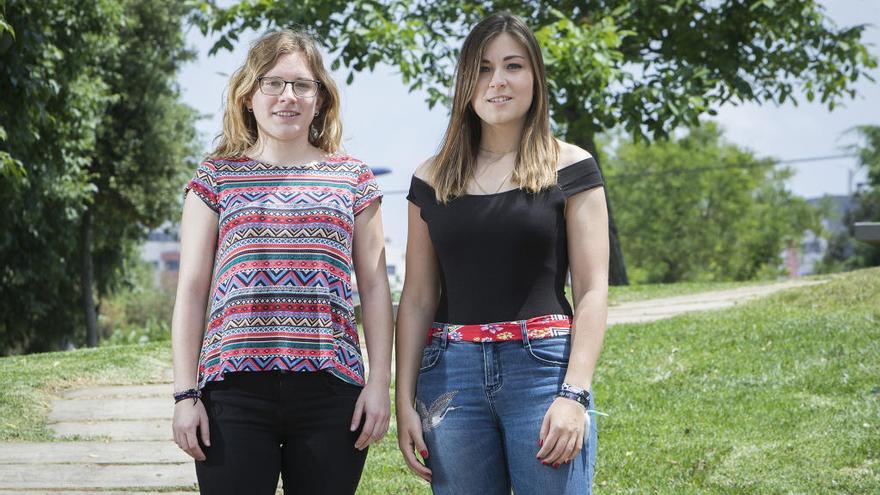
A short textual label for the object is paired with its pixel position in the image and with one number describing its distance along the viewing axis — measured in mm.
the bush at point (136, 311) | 23453
